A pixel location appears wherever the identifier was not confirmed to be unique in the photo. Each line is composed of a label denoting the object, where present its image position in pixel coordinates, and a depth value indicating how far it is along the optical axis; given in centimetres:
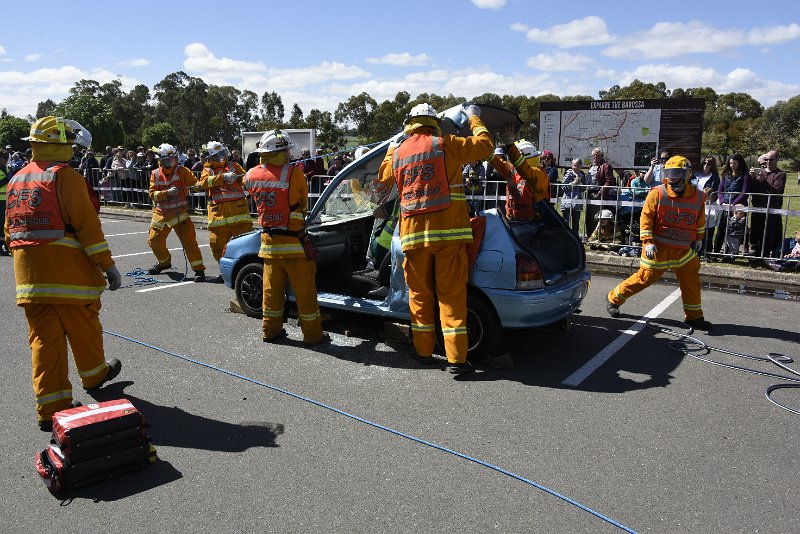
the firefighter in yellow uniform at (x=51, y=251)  410
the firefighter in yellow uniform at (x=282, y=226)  562
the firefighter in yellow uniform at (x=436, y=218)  480
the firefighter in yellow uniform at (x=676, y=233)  619
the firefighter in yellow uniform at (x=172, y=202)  884
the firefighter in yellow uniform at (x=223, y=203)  851
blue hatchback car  495
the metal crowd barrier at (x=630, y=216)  931
